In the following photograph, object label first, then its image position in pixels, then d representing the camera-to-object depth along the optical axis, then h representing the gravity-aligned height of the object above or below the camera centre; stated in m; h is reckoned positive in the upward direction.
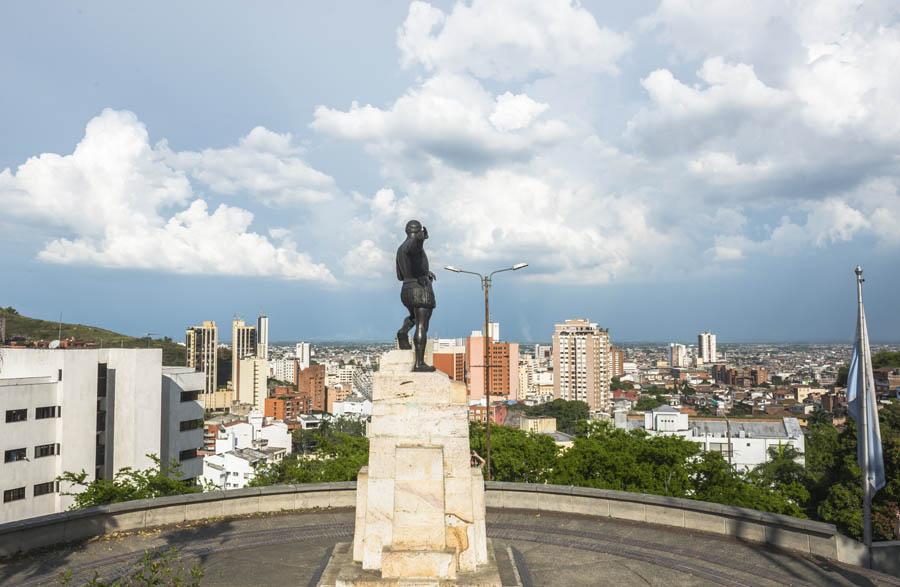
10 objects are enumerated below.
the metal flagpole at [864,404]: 11.77 -1.46
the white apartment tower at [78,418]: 35.75 -5.38
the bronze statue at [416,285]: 11.59 +0.98
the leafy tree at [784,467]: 50.33 -12.05
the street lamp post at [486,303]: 21.77 +1.12
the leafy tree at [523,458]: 20.66 -4.31
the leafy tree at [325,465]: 20.59 -4.70
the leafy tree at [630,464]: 18.58 -4.17
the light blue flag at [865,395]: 11.80 -1.33
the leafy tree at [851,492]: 32.88 -9.38
